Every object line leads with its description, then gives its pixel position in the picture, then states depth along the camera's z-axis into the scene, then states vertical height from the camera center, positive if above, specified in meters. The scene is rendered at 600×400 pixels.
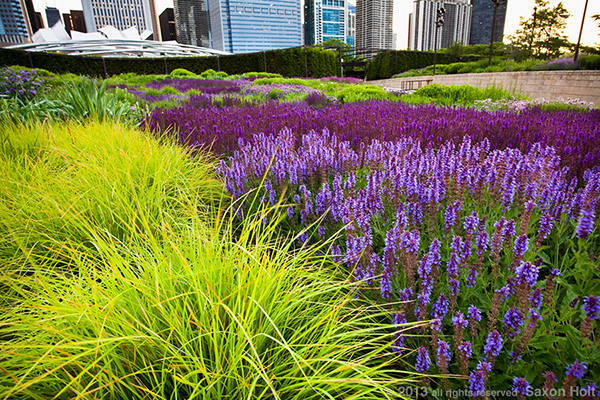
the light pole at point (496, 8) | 19.32 +4.50
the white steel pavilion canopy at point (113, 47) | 39.22 +6.61
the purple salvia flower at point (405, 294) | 1.40 -0.89
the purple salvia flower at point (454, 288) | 1.31 -0.83
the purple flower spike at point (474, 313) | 1.18 -0.83
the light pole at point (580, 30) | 14.20 +2.25
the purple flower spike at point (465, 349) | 1.08 -0.88
